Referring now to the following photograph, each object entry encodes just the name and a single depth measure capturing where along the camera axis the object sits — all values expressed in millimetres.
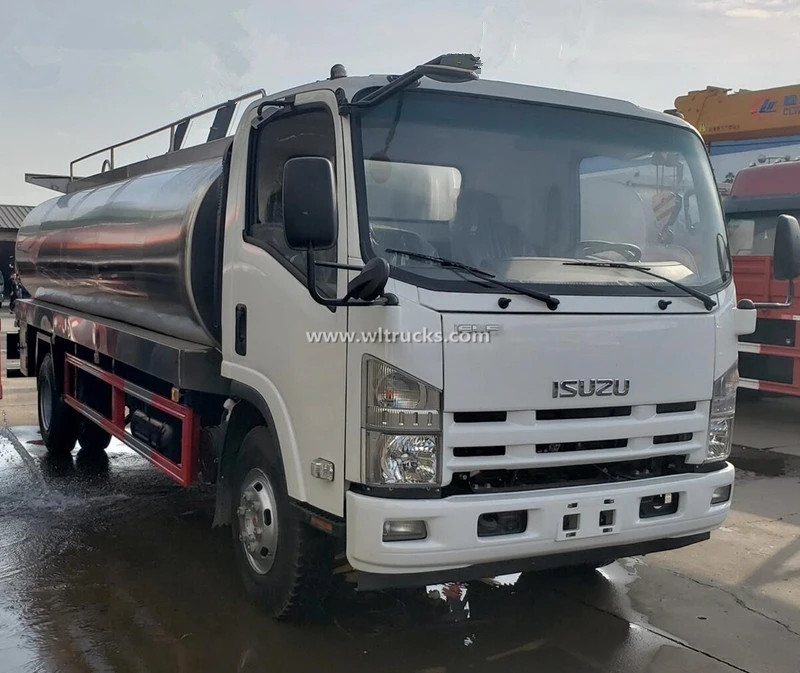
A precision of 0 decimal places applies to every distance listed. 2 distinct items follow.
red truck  8828
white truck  3191
